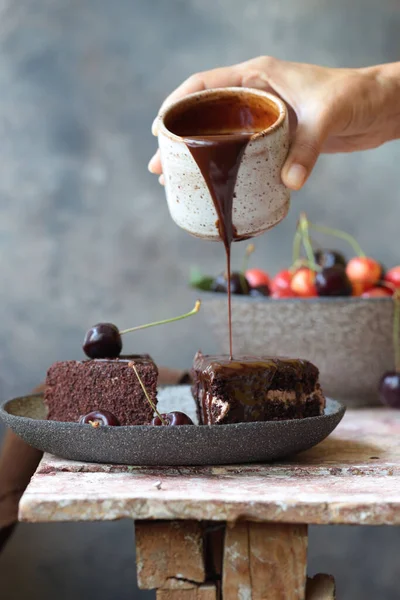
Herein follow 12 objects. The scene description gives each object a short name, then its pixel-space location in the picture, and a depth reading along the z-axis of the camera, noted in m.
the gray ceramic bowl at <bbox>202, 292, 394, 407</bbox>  1.01
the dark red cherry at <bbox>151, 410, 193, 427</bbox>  0.79
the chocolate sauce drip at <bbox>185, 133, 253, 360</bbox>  0.78
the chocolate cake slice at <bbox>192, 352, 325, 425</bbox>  0.78
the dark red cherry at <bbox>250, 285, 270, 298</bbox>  1.05
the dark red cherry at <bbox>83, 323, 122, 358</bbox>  0.85
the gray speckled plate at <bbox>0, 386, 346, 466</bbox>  0.74
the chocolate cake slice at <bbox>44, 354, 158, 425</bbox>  0.82
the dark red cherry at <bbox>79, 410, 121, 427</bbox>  0.78
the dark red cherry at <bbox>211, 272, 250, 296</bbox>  1.04
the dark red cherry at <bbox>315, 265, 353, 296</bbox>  1.01
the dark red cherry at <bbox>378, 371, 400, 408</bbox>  1.00
